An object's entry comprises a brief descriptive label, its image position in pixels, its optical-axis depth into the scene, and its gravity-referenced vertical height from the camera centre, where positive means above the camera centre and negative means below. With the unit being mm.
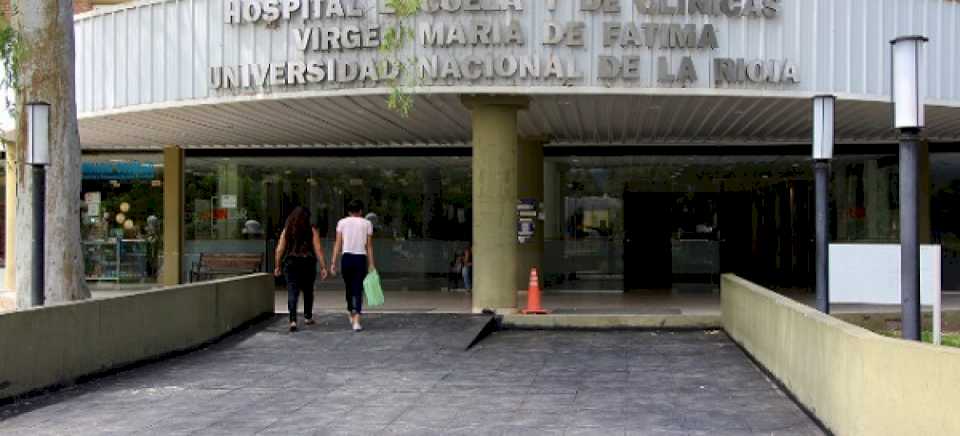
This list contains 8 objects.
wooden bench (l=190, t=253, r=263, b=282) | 23688 -860
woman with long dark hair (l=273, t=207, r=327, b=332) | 13266 -334
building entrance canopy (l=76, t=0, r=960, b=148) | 14492 +2418
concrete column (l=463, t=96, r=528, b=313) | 15422 +442
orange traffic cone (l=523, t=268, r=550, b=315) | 15508 -1066
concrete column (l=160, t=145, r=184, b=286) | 23672 +285
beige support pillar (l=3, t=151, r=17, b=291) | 23250 -84
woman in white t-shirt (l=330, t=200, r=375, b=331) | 13117 -303
